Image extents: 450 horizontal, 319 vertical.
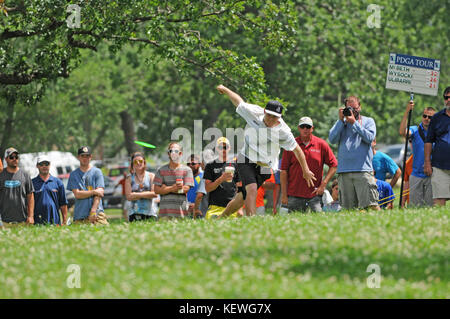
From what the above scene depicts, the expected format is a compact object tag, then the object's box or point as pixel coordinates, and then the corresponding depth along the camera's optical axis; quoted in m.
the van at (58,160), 40.75
